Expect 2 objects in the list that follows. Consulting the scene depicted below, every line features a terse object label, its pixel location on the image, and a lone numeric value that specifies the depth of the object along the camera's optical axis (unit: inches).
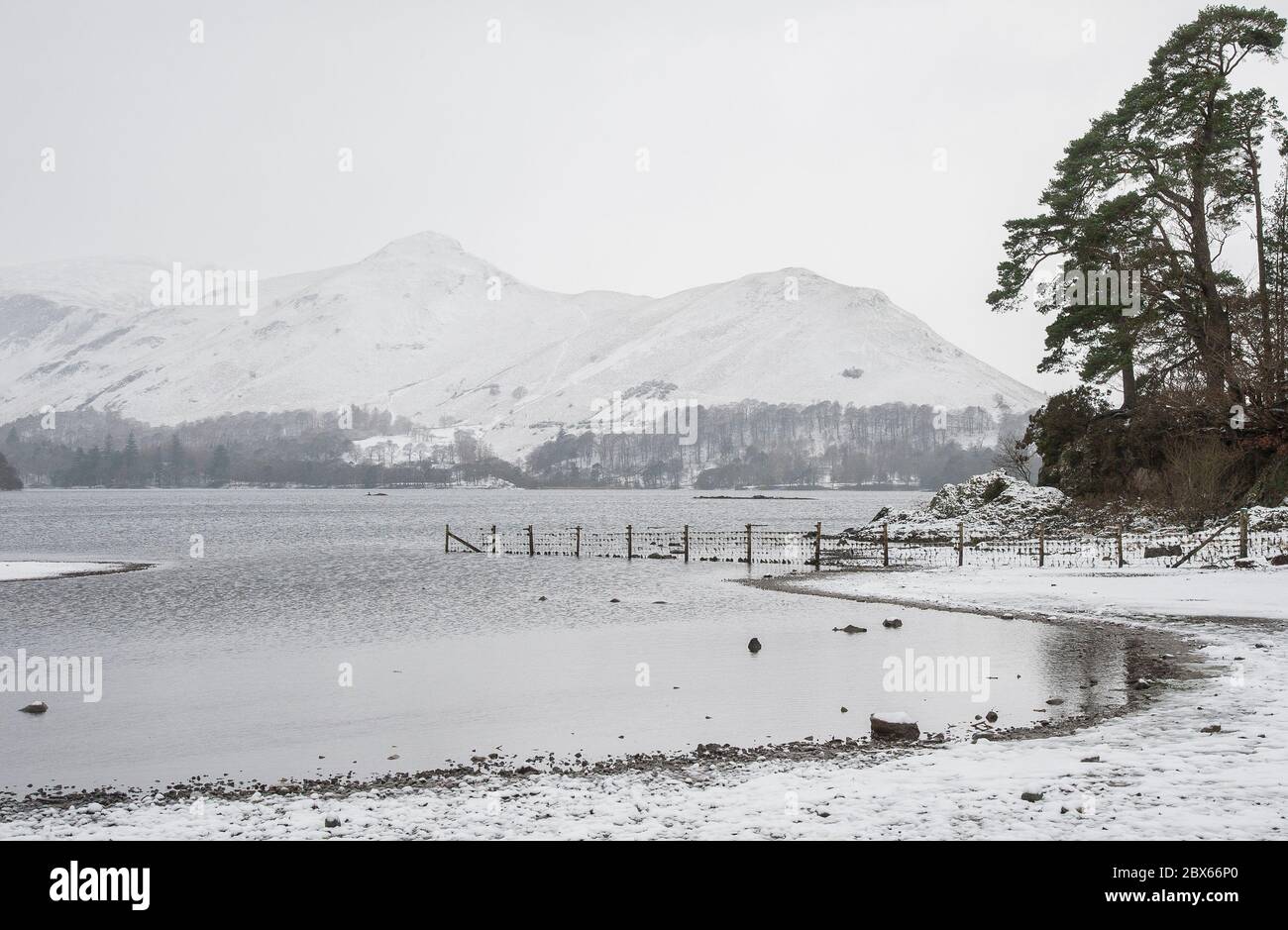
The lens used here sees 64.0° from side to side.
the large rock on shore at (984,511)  2260.1
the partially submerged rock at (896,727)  574.9
